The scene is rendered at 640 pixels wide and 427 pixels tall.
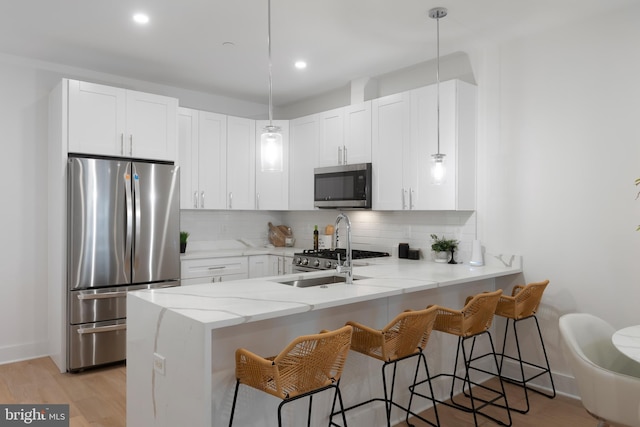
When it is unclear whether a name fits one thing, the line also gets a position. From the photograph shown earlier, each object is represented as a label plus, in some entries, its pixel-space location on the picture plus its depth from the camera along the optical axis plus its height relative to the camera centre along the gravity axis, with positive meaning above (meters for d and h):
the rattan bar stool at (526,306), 3.20 -0.67
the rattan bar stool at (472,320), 2.77 -0.66
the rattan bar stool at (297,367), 1.91 -0.66
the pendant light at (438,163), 3.20 +0.35
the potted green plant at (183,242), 4.89 -0.31
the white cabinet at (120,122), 3.90 +0.82
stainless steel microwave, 4.41 +0.27
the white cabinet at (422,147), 3.77 +0.57
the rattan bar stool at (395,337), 2.37 -0.66
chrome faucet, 2.89 -0.33
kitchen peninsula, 2.04 -0.63
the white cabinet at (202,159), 4.79 +0.58
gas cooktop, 4.32 -0.43
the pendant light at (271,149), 2.82 +0.40
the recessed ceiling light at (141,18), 3.26 +1.41
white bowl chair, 2.12 -0.80
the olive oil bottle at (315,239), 5.18 -0.30
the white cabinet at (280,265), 4.90 -0.56
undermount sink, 3.07 -0.47
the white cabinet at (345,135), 4.47 +0.79
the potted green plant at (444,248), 4.04 -0.32
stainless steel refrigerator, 3.84 -0.27
